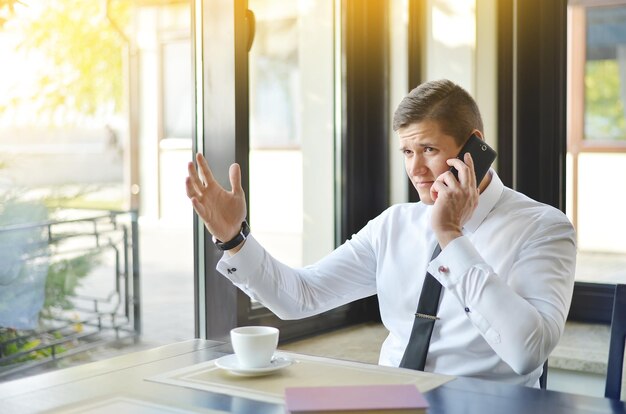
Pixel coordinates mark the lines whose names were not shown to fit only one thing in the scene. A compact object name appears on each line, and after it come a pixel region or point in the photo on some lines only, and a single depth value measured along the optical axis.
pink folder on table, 1.22
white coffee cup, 1.58
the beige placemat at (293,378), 1.49
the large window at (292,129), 3.38
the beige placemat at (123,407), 1.37
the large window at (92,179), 2.55
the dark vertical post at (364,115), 3.71
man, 1.76
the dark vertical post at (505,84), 3.57
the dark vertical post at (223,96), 3.00
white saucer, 1.56
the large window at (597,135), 3.42
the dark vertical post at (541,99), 3.48
